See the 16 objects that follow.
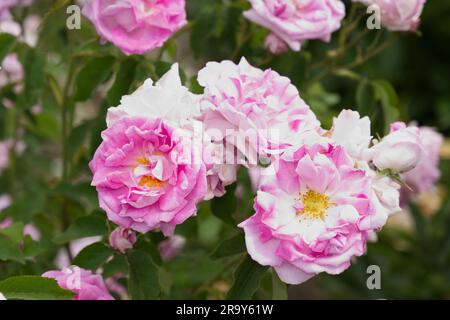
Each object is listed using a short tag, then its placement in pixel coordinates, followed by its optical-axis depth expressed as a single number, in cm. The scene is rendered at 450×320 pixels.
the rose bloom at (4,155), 125
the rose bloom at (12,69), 109
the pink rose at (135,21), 82
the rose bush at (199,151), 75
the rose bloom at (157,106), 76
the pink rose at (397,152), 77
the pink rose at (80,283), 78
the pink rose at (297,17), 87
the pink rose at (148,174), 75
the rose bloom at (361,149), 76
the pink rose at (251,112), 77
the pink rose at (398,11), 90
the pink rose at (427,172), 109
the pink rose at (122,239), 80
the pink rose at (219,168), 76
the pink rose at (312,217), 74
